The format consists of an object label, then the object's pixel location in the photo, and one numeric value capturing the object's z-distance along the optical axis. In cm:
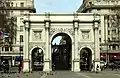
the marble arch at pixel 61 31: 8075
